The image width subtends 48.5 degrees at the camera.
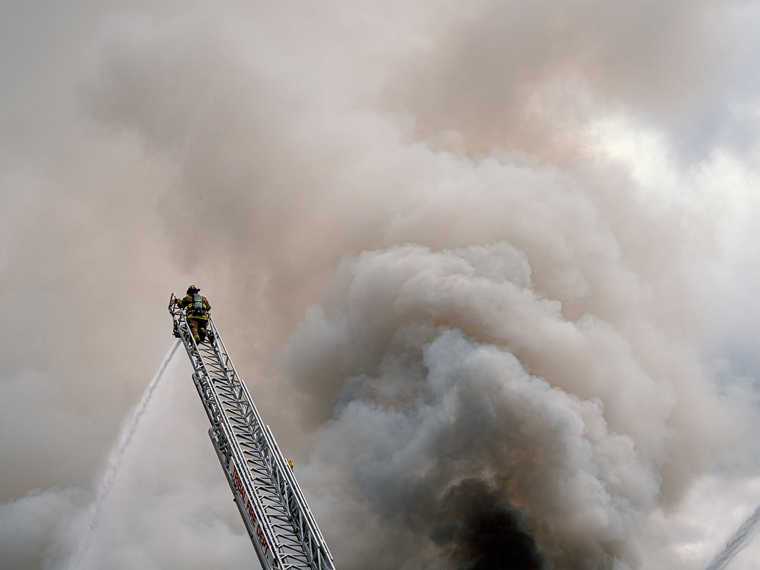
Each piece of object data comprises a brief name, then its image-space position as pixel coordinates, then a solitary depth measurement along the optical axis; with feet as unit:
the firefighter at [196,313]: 152.87
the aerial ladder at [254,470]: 127.65
